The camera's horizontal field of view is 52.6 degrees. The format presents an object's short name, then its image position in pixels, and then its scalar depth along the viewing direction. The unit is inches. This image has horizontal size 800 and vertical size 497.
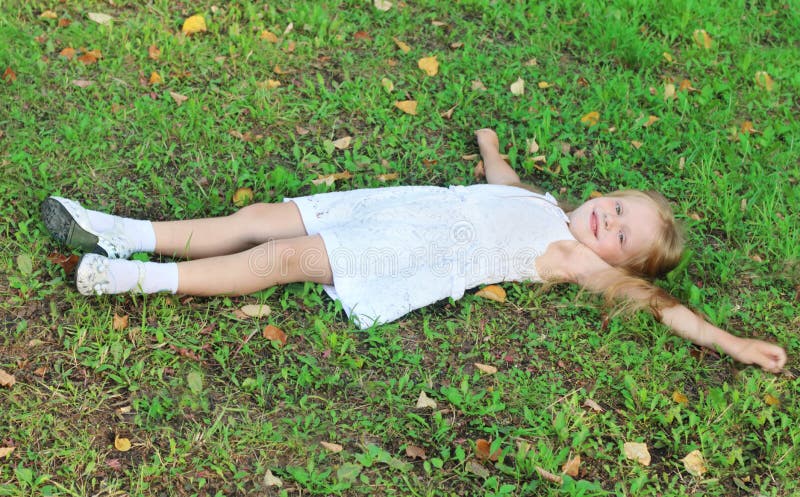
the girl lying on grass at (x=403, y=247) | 124.9
